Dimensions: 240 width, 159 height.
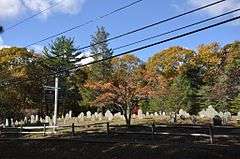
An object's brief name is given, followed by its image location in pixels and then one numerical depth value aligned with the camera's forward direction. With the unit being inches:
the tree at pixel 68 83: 1990.7
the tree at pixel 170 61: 2340.5
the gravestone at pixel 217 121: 994.0
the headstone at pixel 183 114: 1301.4
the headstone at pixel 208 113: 1312.1
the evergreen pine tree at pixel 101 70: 1976.1
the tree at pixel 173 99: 1311.2
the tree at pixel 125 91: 1014.4
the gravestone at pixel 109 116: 1272.2
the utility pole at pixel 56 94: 915.5
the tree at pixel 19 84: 1336.7
